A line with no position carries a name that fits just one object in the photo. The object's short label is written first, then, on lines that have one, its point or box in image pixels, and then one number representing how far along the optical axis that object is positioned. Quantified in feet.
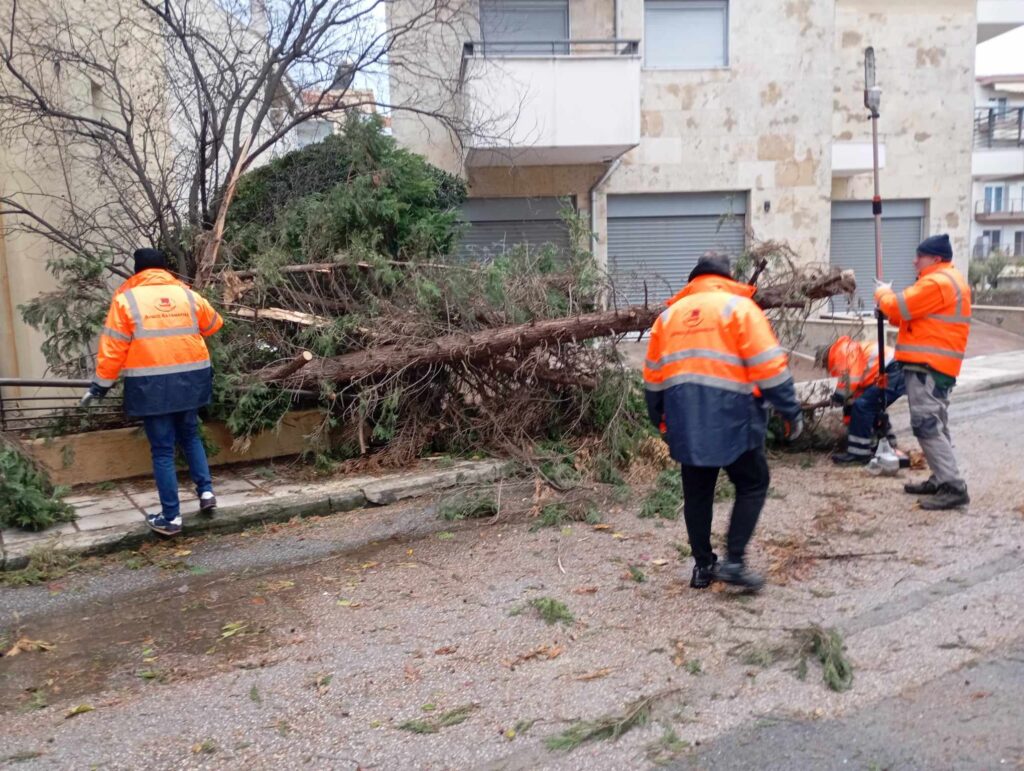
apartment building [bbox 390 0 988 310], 48.62
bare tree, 26.48
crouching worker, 22.35
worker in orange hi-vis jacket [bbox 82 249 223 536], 17.24
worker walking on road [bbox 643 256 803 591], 13.23
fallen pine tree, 21.56
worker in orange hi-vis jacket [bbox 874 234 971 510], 18.40
